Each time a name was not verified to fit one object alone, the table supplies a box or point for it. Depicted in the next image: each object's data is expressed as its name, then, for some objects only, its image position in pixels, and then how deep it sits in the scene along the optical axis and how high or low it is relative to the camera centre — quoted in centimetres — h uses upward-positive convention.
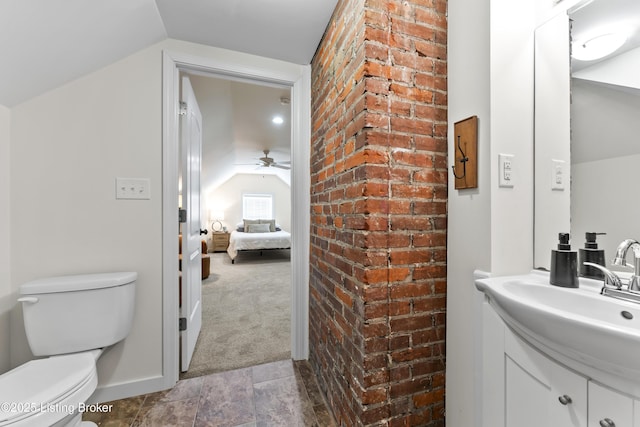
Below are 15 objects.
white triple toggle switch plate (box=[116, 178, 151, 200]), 153 +15
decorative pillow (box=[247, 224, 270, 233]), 692 -40
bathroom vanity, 59 -40
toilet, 96 -63
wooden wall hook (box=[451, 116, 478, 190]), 100 +24
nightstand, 678 -73
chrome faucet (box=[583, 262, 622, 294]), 78 -20
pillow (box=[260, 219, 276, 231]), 725 -25
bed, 543 -61
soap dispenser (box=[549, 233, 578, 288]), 86 -17
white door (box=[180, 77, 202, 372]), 174 -7
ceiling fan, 509 +113
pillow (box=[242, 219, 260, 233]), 701 -22
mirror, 85 +29
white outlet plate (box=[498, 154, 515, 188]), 96 +16
